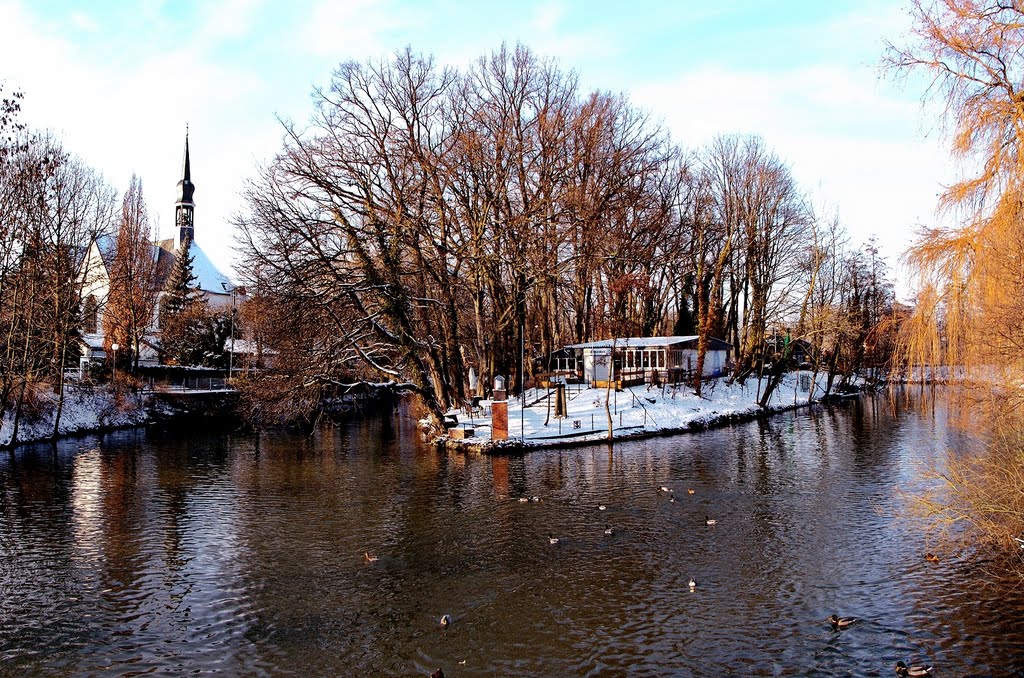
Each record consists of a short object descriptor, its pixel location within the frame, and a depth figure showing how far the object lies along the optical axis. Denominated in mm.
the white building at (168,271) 34625
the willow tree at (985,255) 9422
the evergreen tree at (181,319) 45312
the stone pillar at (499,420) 25641
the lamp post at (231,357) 44562
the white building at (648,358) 39750
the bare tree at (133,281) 37125
